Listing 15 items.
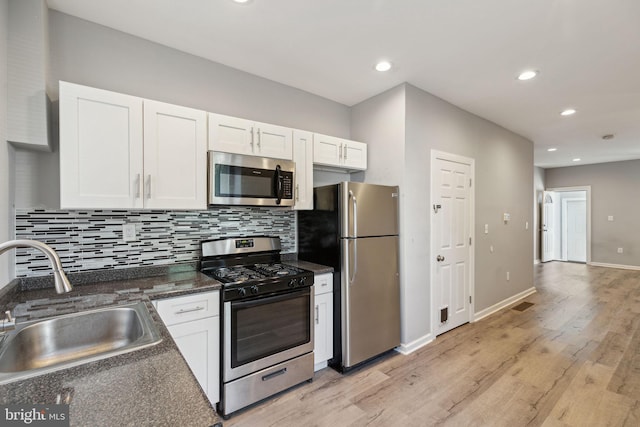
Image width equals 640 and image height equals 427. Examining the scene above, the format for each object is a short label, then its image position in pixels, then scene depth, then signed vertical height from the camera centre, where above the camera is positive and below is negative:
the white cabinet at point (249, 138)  2.19 +0.60
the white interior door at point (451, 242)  3.20 -0.35
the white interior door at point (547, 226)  7.82 -0.40
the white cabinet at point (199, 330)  1.77 -0.74
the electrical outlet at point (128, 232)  2.10 -0.14
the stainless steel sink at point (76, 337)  1.08 -0.53
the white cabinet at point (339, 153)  2.77 +0.59
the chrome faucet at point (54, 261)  1.00 -0.17
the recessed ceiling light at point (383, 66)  2.50 +1.27
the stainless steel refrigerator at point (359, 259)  2.51 -0.43
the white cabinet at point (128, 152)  1.70 +0.38
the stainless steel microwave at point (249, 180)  2.16 +0.25
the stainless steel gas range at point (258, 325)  1.96 -0.81
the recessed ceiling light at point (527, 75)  2.64 +1.25
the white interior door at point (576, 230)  7.75 -0.50
